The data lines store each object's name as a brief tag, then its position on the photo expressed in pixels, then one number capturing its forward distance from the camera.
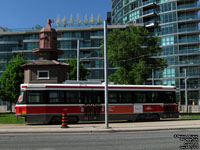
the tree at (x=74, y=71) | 45.31
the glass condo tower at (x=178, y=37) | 66.06
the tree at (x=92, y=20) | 78.42
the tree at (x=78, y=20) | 78.31
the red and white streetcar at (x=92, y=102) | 20.09
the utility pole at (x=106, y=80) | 17.11
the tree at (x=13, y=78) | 43.72
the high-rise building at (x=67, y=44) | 70.12
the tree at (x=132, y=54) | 37.91
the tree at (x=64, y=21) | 76.69
